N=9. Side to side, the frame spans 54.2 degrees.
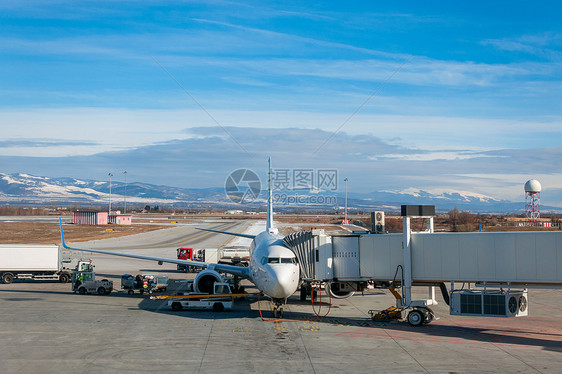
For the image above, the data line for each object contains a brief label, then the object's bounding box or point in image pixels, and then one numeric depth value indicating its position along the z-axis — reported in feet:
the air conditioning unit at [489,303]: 102.78
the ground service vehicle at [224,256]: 220.02
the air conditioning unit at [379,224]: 127.65
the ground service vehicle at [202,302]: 127.13
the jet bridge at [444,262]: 101.19
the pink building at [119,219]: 589.69
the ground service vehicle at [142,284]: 154.71
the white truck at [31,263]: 177.99
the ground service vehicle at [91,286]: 152.97
